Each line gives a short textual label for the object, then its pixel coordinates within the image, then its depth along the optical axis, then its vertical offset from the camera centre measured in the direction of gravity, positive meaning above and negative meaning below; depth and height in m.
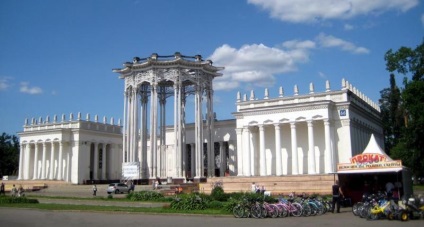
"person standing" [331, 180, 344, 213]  25.05 -1.73
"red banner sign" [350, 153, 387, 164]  27.33 +0.46
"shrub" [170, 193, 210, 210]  26.62 -2.15
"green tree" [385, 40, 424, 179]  36.66 +6.05
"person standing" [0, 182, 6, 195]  50.09 -2.09
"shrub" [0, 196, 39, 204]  34.53 -2.26
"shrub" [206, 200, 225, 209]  27.28 -2.33
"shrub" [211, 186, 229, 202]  32.34 -2.08
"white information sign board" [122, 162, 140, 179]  51.97 -0.02
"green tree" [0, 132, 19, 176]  91.07 +2.54
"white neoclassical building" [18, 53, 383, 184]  49.09 +4.60
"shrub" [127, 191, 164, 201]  36.81 -2.29
